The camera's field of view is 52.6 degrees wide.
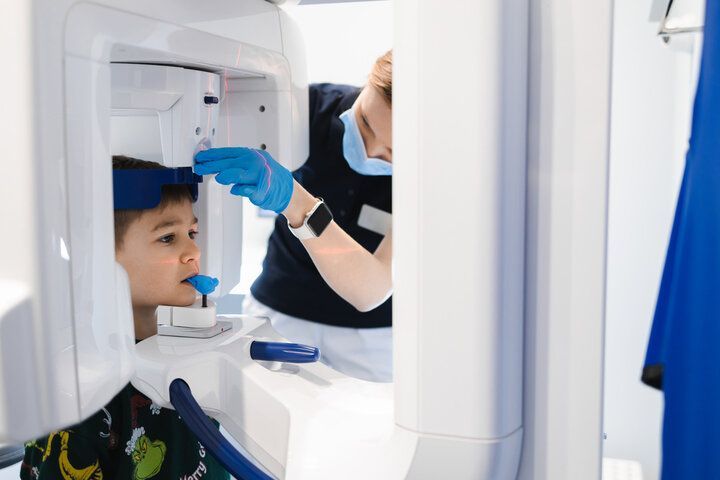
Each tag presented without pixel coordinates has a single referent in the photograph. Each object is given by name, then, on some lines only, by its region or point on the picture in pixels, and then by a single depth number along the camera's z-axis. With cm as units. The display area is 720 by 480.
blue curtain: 60
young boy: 120
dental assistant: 148
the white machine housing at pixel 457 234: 60
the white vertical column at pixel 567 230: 64
